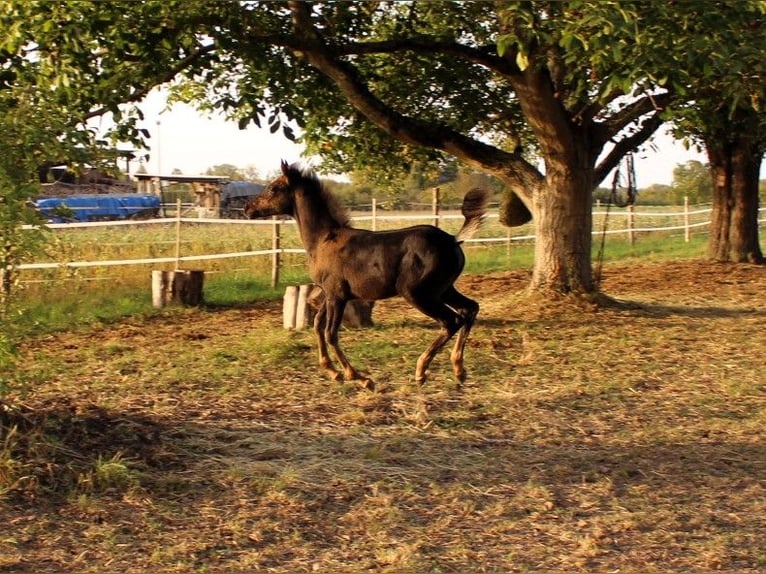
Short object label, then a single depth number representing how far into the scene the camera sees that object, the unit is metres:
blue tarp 32.06
